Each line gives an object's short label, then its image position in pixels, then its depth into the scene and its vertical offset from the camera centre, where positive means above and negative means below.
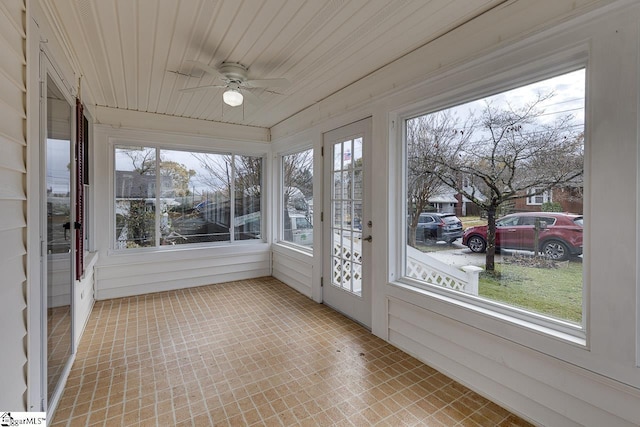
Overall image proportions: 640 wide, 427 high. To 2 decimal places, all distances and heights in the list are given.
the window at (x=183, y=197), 4.07 +0.18
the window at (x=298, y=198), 4.12 +0.16
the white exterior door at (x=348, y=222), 3.02 -0.15
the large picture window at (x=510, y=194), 1.68 +0.10
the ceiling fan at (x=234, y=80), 2.57 +1.21
